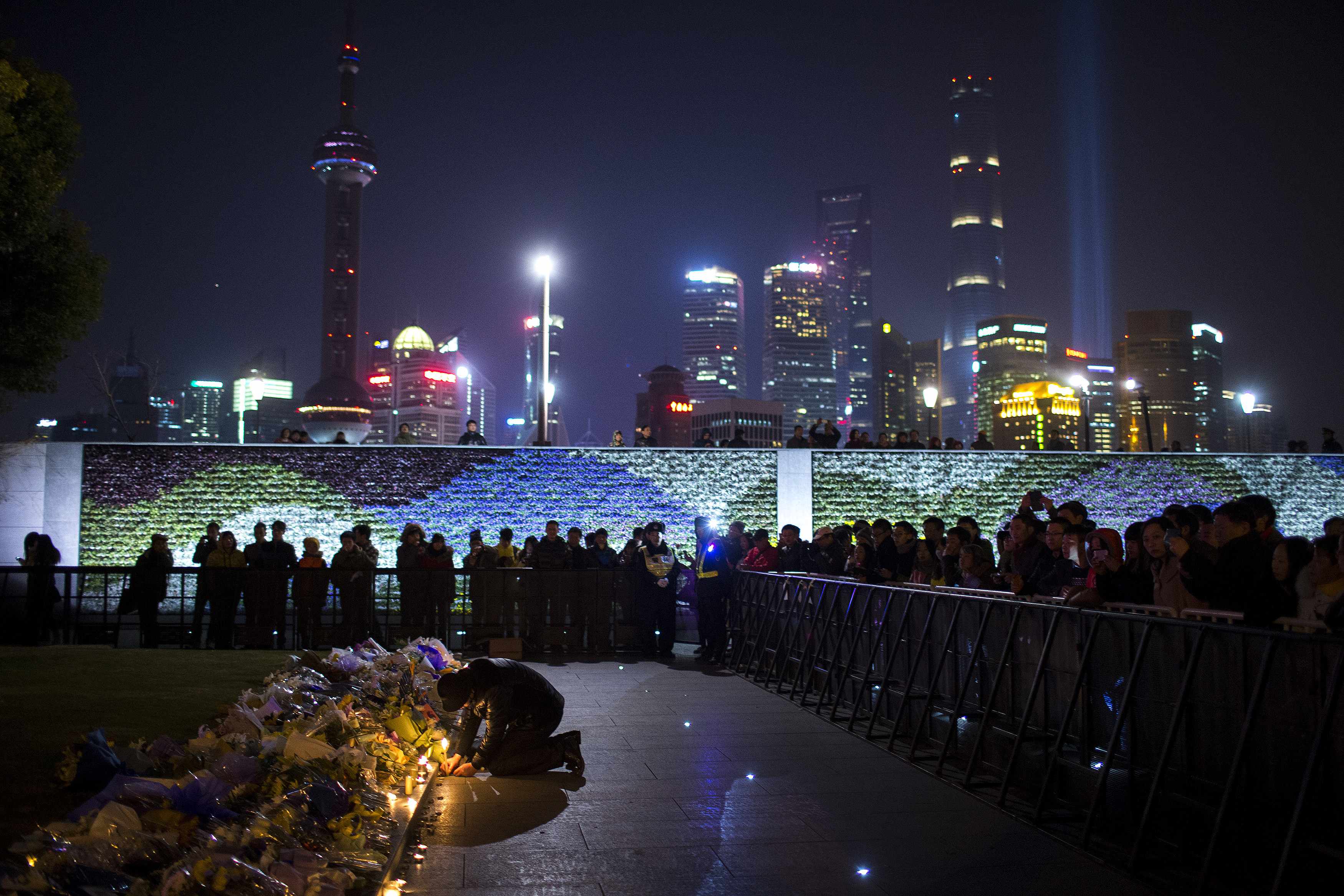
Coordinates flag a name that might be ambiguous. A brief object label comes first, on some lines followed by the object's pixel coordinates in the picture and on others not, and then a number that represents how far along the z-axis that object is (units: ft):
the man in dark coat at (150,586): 51.44
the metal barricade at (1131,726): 16.29
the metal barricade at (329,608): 51.75
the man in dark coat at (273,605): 51.72
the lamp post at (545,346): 68.23
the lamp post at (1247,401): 126.72
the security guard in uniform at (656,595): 52.44
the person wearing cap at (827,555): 49.19
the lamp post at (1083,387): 106.73
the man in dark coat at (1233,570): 22.72
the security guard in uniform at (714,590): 51.26
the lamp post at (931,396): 112.27
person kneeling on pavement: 25.44
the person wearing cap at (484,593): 52.70
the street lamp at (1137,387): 109.60
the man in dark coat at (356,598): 52.44
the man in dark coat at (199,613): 51.72
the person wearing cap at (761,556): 49.80
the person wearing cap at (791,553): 50.93
